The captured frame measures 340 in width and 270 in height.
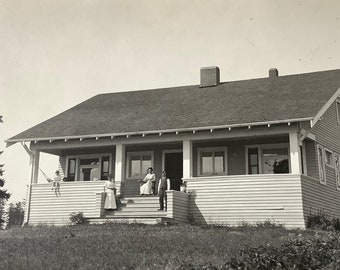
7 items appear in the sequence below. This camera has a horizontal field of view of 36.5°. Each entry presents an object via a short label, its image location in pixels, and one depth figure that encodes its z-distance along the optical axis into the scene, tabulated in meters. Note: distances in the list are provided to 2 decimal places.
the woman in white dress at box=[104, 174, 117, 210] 20.52
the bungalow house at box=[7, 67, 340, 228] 19.28
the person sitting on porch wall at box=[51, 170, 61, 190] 22.25
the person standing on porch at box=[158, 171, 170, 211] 19.88
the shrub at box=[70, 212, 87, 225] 20.46
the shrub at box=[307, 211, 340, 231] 18.83
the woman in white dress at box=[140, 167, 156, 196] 21.28
